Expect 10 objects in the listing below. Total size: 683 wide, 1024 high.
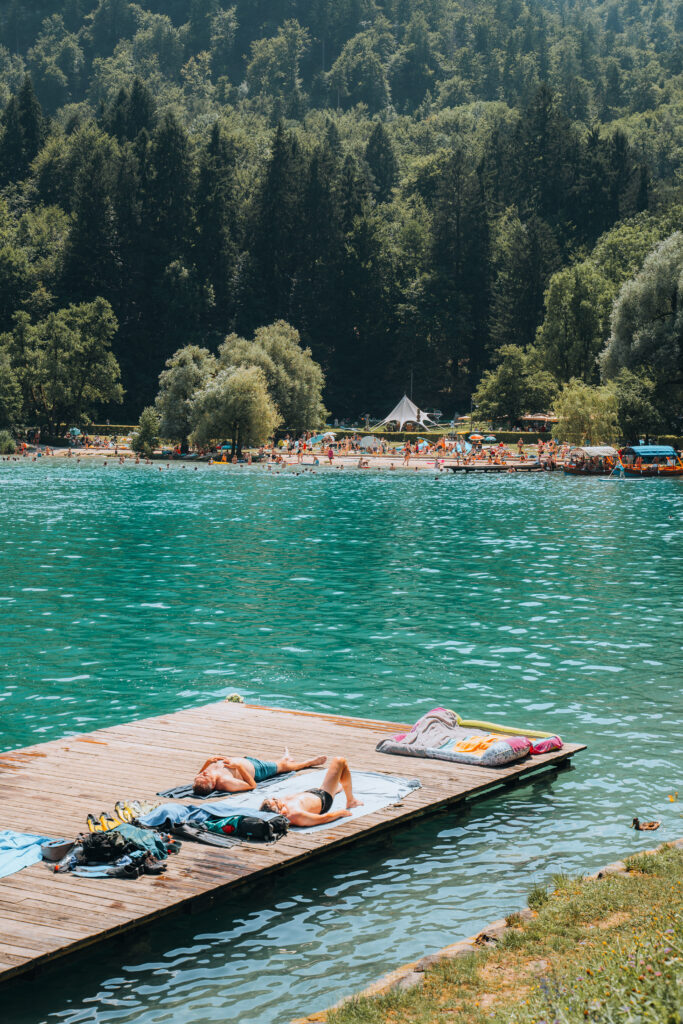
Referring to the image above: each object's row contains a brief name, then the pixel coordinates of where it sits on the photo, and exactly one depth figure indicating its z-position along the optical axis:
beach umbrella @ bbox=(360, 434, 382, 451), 100.59
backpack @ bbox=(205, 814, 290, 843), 11.20
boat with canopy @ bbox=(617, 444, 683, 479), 75.88
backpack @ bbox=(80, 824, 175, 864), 10.34
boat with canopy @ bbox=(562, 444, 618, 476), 78.50
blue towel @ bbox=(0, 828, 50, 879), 10.23
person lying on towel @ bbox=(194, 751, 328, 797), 12.30
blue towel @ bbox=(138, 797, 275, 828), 11.09
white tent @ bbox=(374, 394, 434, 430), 114.31
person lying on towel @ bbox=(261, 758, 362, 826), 11.67
